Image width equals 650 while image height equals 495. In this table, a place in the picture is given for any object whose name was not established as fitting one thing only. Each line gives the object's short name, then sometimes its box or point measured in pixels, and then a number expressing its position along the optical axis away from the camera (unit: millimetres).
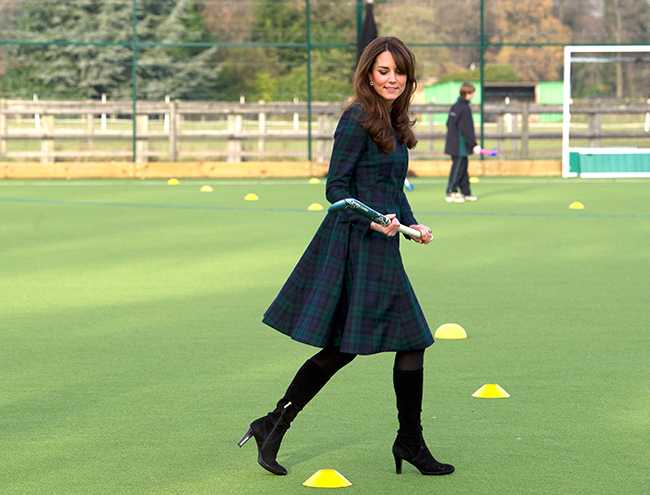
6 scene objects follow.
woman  8258
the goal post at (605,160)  45656
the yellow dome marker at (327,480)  8219
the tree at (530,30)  90187
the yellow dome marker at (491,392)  10742
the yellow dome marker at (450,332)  13578
